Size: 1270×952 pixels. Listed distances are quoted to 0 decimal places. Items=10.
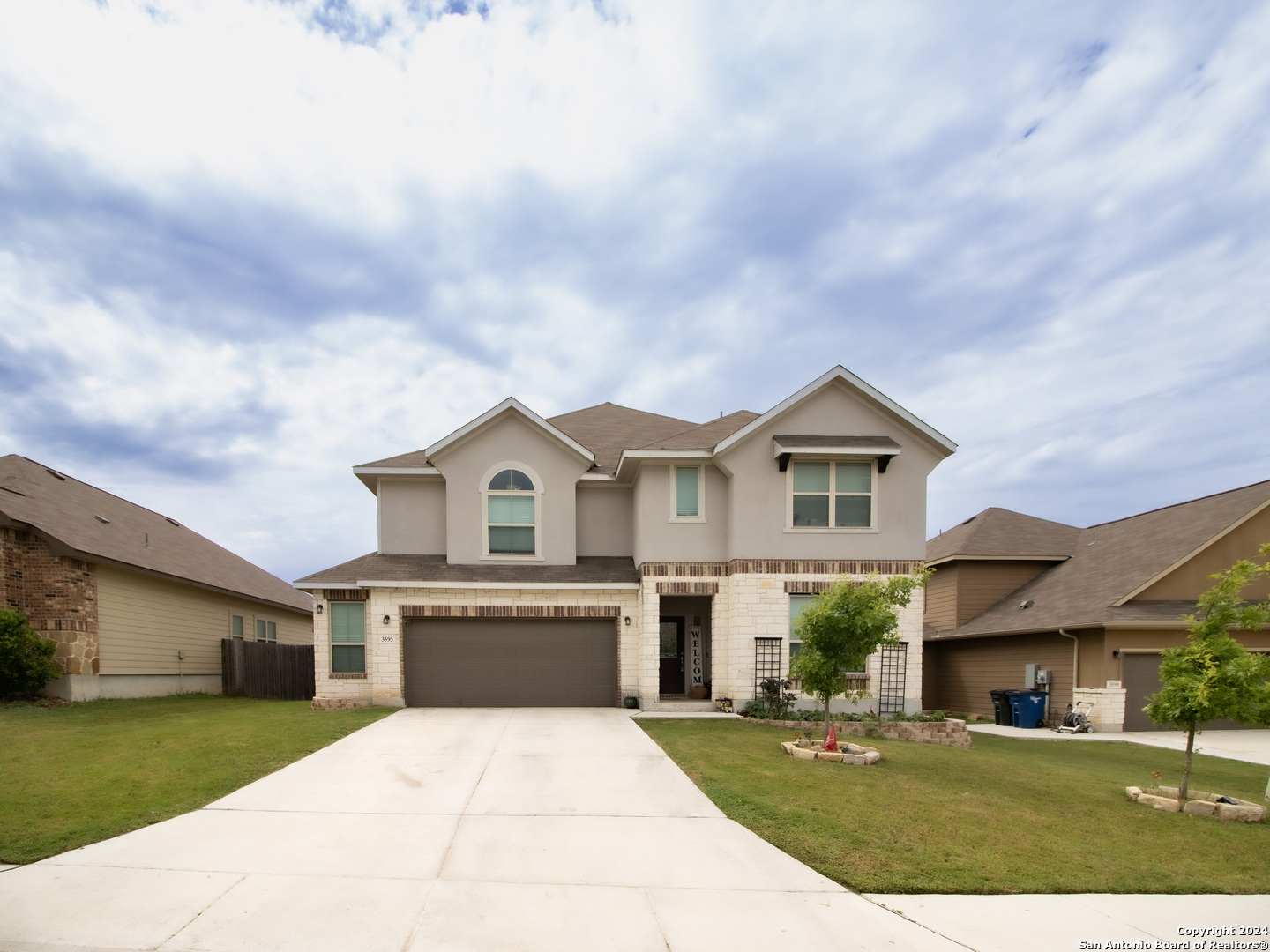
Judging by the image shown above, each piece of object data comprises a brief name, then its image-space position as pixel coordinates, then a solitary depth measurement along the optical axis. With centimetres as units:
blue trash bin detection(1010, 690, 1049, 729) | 1838
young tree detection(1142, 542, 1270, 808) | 868
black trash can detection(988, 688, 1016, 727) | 1877
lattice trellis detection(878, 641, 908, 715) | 1609
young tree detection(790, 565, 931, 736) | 1156
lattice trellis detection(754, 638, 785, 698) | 1612
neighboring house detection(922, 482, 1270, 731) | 1727
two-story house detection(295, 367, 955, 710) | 1622
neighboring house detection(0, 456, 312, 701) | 1598
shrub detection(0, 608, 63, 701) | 1498
